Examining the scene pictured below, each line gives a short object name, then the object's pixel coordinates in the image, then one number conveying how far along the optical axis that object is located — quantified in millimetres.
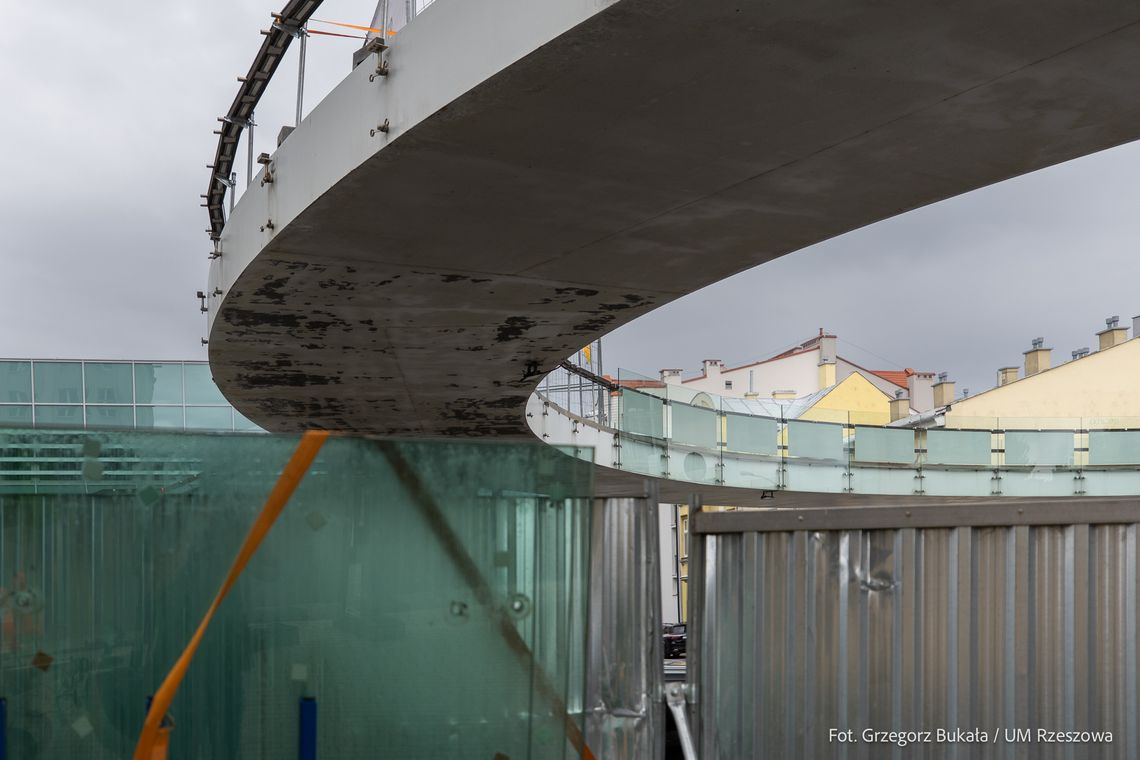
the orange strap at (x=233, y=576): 3738
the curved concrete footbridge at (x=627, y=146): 5887
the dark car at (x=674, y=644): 22175
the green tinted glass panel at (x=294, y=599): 3822
